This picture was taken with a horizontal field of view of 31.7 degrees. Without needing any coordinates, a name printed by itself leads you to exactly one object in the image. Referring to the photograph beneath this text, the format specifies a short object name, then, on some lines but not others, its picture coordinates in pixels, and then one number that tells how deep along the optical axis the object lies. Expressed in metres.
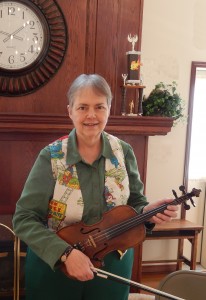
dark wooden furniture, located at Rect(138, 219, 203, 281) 2.78
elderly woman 1.30
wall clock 2.21
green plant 2.49
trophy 2.30
